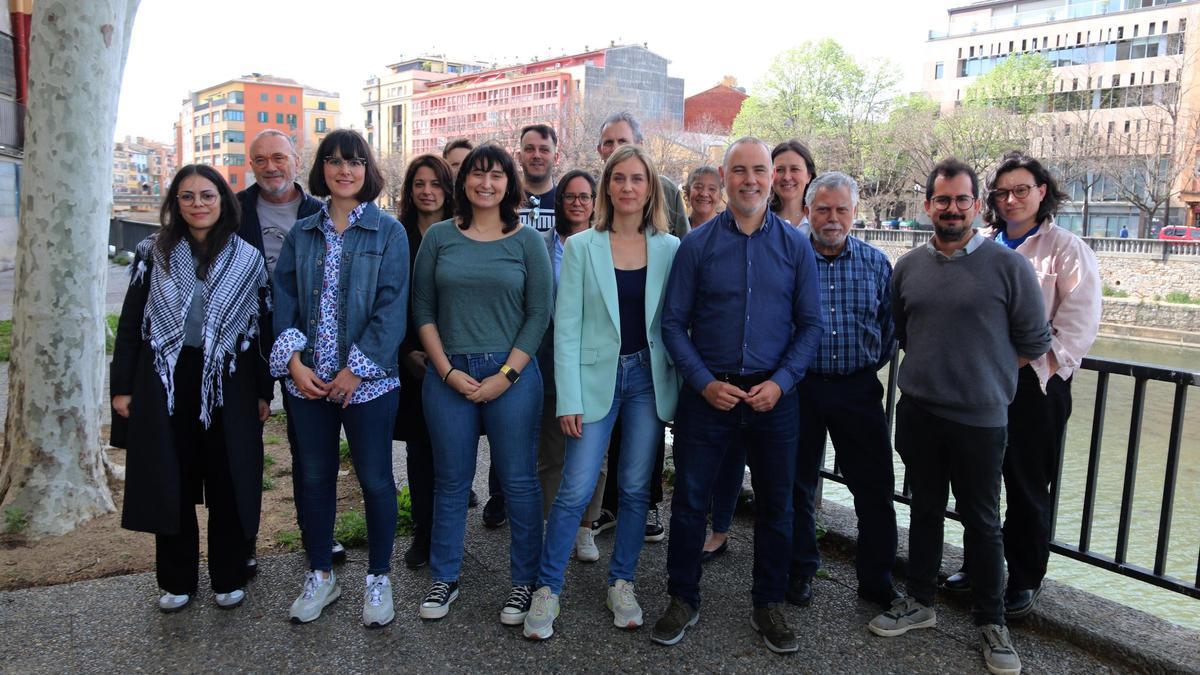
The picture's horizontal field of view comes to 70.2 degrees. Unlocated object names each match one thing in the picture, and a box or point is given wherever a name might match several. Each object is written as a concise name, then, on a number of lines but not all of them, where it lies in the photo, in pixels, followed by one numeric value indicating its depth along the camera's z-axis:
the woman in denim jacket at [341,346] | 3.47
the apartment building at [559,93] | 82.19
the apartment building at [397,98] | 114.99
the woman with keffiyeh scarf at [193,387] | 3.45
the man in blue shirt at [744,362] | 3.34
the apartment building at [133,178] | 171.25
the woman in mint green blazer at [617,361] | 3.50
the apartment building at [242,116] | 119.69
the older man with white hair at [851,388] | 3.54
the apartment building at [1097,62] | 46.97
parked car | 39.07
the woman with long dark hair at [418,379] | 3.98
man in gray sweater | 3.21
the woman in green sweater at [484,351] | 3.49
